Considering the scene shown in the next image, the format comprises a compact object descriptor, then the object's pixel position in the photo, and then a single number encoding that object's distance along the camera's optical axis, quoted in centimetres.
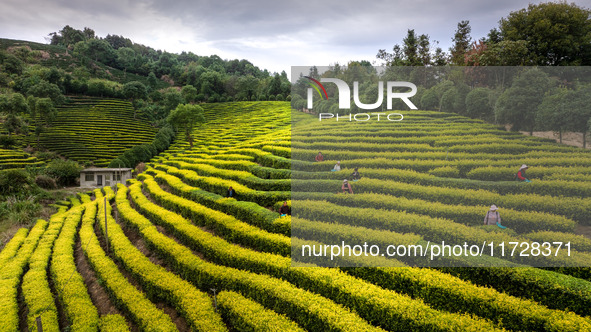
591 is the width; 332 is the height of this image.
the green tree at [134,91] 5828
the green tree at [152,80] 7894
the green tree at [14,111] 3722
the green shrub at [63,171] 2953
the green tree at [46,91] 4691
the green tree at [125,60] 8744
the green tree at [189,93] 6350
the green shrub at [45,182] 2731
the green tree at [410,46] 2749
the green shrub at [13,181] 2277
